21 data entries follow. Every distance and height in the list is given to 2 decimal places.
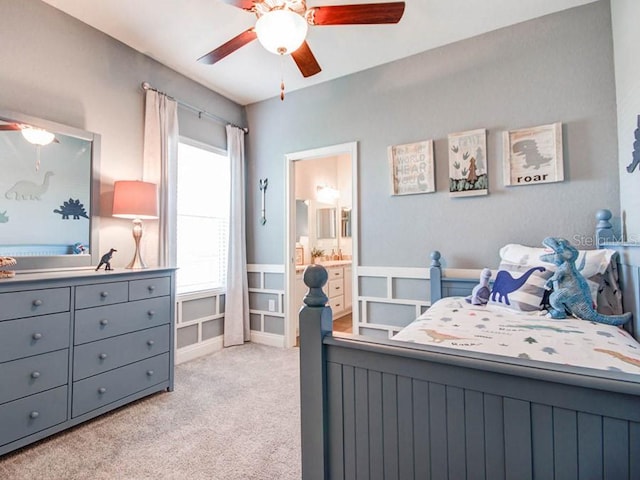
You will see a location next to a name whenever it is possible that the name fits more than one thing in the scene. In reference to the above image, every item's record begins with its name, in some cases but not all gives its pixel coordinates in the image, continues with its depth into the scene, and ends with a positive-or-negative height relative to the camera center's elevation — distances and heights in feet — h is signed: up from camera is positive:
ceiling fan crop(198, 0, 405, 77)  5.38 +4.05
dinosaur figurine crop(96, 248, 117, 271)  7.47 -0.18
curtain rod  9.42 +4.71
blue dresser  5.57 -1.87
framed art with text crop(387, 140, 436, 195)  9.23 +2.31
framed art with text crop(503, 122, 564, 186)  7.69 +2.19
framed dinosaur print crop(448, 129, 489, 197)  8.53 +2.22
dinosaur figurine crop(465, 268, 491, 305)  6.80 -0.95
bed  2.31 -1.39
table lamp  7.82 +1.25
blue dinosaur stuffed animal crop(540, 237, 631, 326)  5.48 -0.82
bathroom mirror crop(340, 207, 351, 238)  19.63 +1.61
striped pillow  6.00 -0.80
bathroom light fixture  17.90 +3.10
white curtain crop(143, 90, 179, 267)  9.34 +2.38
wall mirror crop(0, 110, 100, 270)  6.70 +1.33
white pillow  6.15 -0.28
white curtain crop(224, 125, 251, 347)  11.75 -0.32
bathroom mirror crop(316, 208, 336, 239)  17.89 +1.47
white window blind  10.61 +1.17
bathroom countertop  16.15 -0.73
